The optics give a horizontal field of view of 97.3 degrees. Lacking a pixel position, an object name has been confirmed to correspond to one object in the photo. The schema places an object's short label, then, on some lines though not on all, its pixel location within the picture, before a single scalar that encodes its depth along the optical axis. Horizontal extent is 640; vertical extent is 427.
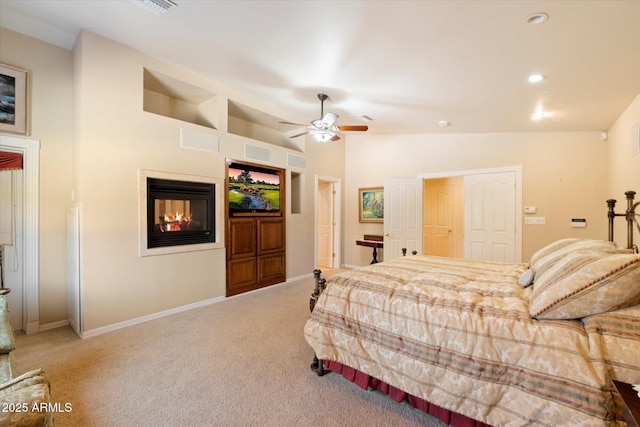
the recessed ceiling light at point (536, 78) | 2.75
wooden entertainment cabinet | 4.31
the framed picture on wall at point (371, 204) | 6.18
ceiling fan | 3.74
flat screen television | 4.36
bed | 1.26
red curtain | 2.88
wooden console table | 5.86
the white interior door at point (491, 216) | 4.77
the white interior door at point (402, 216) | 5.45
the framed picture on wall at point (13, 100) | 2.85
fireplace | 3.45
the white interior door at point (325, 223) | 6.66
